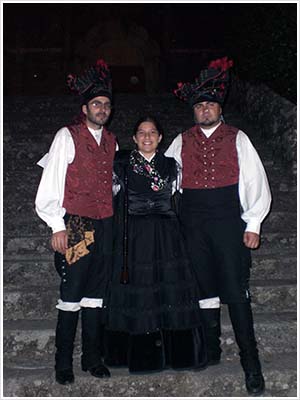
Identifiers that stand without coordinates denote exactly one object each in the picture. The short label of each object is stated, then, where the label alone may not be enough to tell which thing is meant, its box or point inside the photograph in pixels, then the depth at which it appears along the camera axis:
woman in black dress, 2.98
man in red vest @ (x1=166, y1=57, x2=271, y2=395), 3.04
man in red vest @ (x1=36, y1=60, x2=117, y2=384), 2.97
